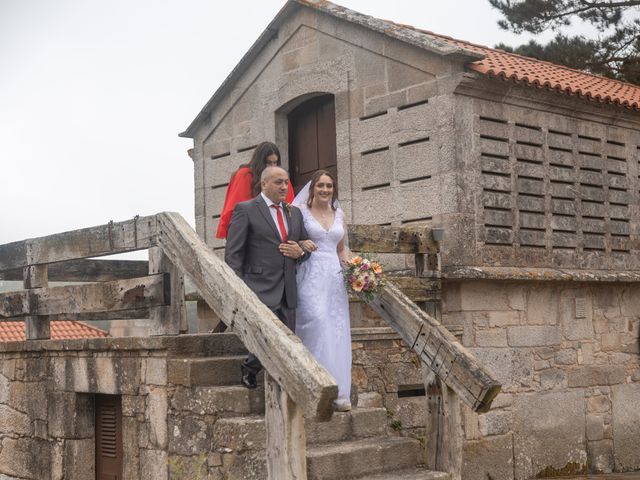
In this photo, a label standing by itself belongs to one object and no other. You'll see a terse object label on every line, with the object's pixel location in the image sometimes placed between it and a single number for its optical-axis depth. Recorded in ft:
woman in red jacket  22.53
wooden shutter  23.06
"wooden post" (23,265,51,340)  26.25
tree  62.03
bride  20.24
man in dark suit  19.71
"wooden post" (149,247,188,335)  20.59
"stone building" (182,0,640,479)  32.91
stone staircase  18.08
